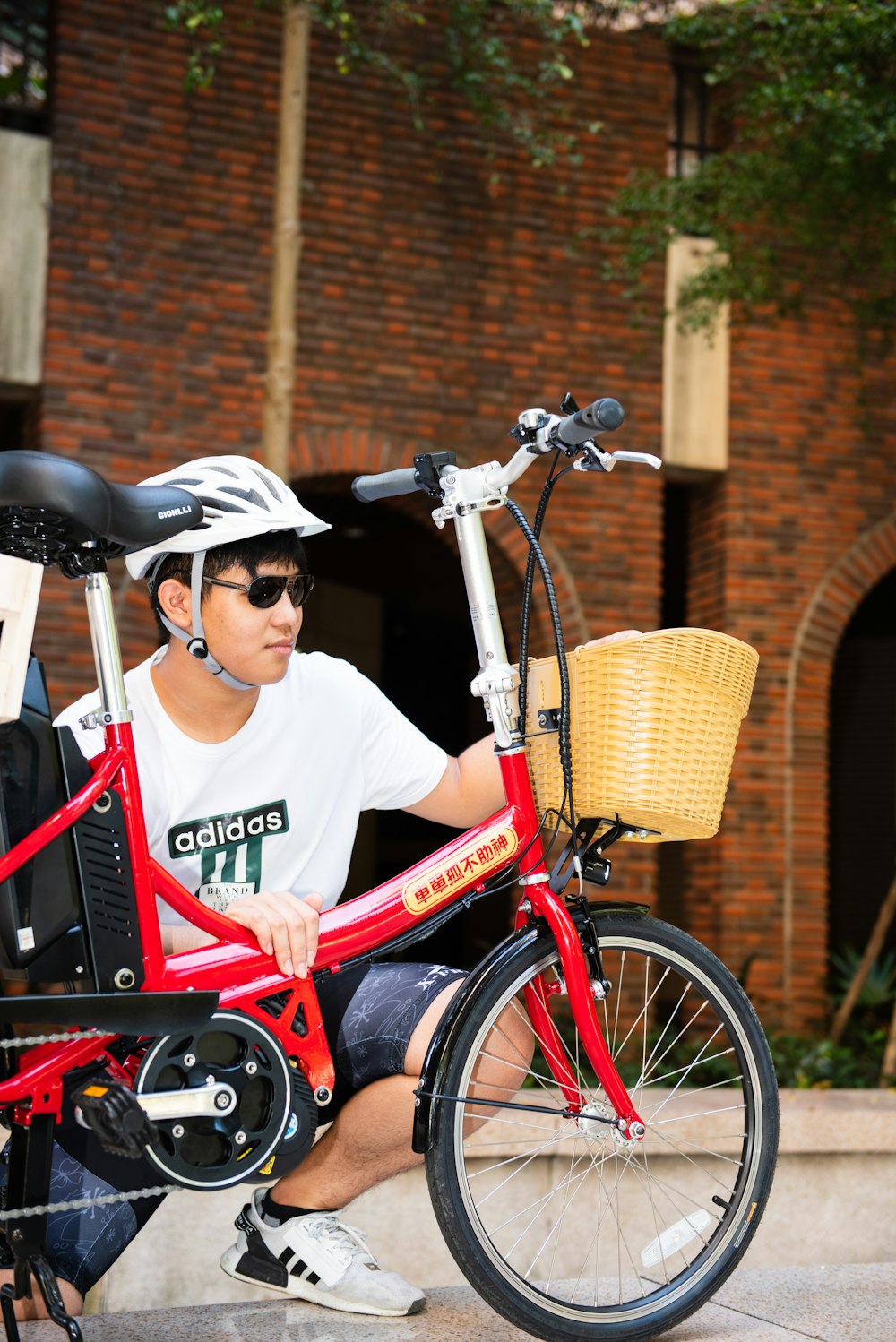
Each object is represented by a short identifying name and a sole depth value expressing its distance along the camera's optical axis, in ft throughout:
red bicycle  7.00
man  8.08
